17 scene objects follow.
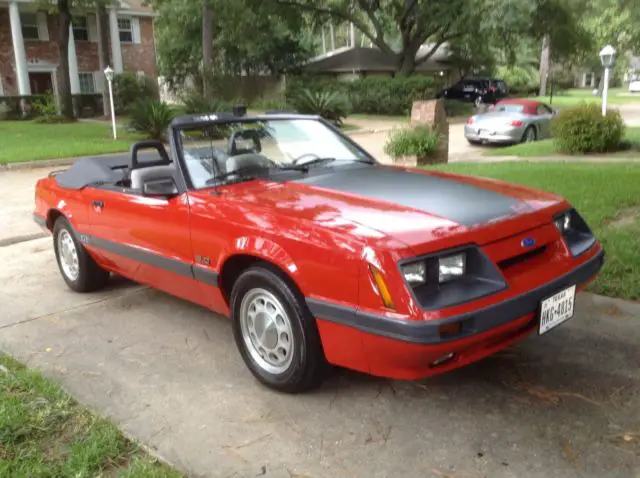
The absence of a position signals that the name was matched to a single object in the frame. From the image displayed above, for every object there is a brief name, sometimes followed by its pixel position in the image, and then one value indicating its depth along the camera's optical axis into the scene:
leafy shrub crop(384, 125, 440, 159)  12.95
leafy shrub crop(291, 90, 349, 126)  23.34
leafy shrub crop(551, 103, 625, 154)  13.62
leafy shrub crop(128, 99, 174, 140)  18.75
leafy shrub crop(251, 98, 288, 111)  30.42
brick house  30.36
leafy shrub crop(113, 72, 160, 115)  31.38
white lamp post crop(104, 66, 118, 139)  19.05
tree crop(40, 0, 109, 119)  24.84
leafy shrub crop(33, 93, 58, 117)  27.40
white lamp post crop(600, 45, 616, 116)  15.24
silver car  17.20
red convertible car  2.85
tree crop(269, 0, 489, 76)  31.34
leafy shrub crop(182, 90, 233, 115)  20.80
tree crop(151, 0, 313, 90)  33.06
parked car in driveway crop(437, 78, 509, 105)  36.69
